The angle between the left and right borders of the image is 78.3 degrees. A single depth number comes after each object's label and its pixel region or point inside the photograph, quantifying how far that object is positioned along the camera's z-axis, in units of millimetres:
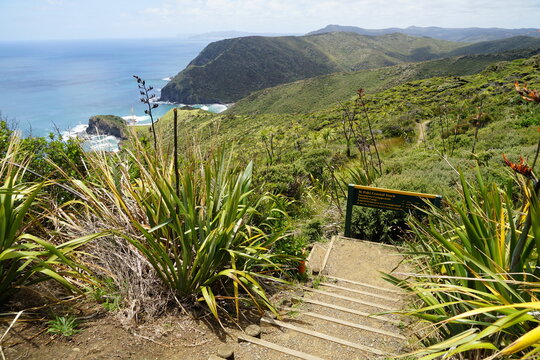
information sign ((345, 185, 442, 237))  4570
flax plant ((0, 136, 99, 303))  2207
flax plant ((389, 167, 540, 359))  1614
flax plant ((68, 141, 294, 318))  2645
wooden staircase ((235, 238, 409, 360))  2508
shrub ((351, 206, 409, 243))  5349
